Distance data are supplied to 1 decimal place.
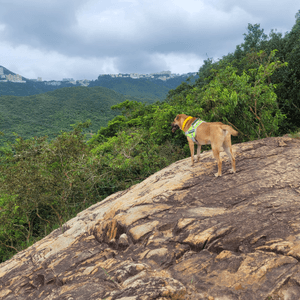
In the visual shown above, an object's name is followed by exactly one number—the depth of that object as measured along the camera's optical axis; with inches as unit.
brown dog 204.1
